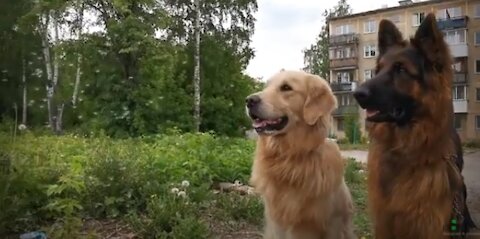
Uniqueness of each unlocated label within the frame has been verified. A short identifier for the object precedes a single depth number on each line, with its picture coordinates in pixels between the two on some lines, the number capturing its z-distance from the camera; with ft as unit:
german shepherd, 4.93
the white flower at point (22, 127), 7.66
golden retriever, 6.23
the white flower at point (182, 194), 7.89
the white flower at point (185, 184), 8.70
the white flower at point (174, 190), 8.02
